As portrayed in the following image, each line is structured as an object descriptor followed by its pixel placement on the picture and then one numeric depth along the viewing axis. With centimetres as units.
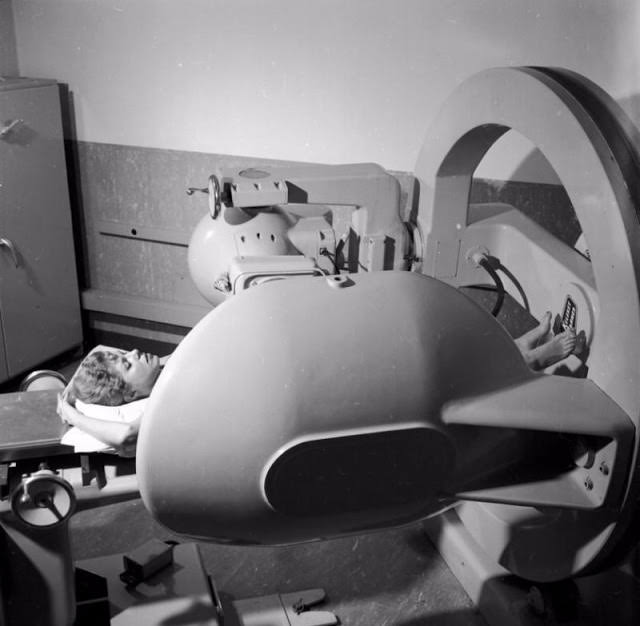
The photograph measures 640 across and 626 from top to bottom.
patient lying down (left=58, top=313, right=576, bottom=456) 167
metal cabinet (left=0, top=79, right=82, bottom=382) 329
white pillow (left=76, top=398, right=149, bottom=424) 182
